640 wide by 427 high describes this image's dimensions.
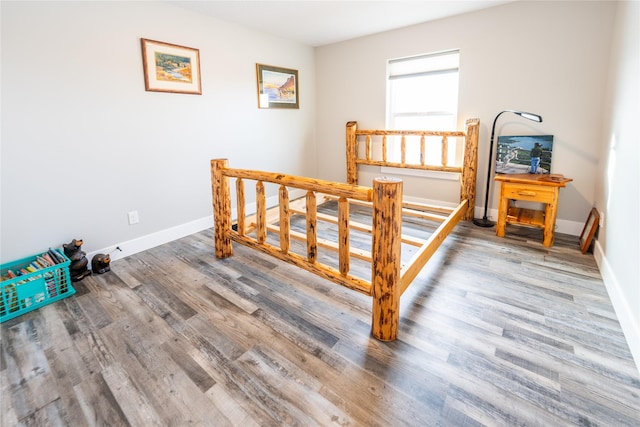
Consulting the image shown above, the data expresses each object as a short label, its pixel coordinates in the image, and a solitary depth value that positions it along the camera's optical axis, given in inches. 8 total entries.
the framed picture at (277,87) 155.6
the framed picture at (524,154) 124.7
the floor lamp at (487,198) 129.8
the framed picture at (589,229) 105.6
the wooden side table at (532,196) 110.7
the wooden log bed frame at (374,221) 63.9
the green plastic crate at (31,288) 79.0
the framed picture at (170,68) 112.8
